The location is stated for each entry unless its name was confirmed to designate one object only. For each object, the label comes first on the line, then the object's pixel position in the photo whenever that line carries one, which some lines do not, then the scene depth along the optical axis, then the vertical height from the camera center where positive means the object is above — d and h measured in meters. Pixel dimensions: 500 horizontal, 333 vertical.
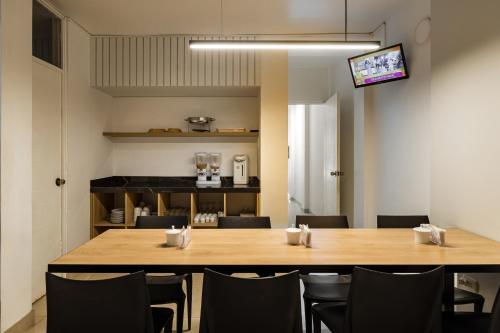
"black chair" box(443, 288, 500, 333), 1.64 -0.76
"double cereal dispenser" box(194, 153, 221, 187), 4.42 -0.03
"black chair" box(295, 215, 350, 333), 2.07 -0.76
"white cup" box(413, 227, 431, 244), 2.02 -0.40
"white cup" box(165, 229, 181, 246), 1.97 -0.40
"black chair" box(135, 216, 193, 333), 2.13 -0.77
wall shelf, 4.37 +0.39
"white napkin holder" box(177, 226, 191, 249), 1.93 -0.40
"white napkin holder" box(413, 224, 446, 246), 1.98 -0.40
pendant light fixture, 2.63 +0.93
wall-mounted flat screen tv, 3.24 +0.98
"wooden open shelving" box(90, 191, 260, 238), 4.10 -0.47
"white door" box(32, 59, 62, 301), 3.11 -0.01
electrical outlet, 2.31 -0.79
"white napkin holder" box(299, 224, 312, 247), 1.97 -0.40
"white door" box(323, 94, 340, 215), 4.97 +0.12
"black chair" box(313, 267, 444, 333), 1.41 -0.55
